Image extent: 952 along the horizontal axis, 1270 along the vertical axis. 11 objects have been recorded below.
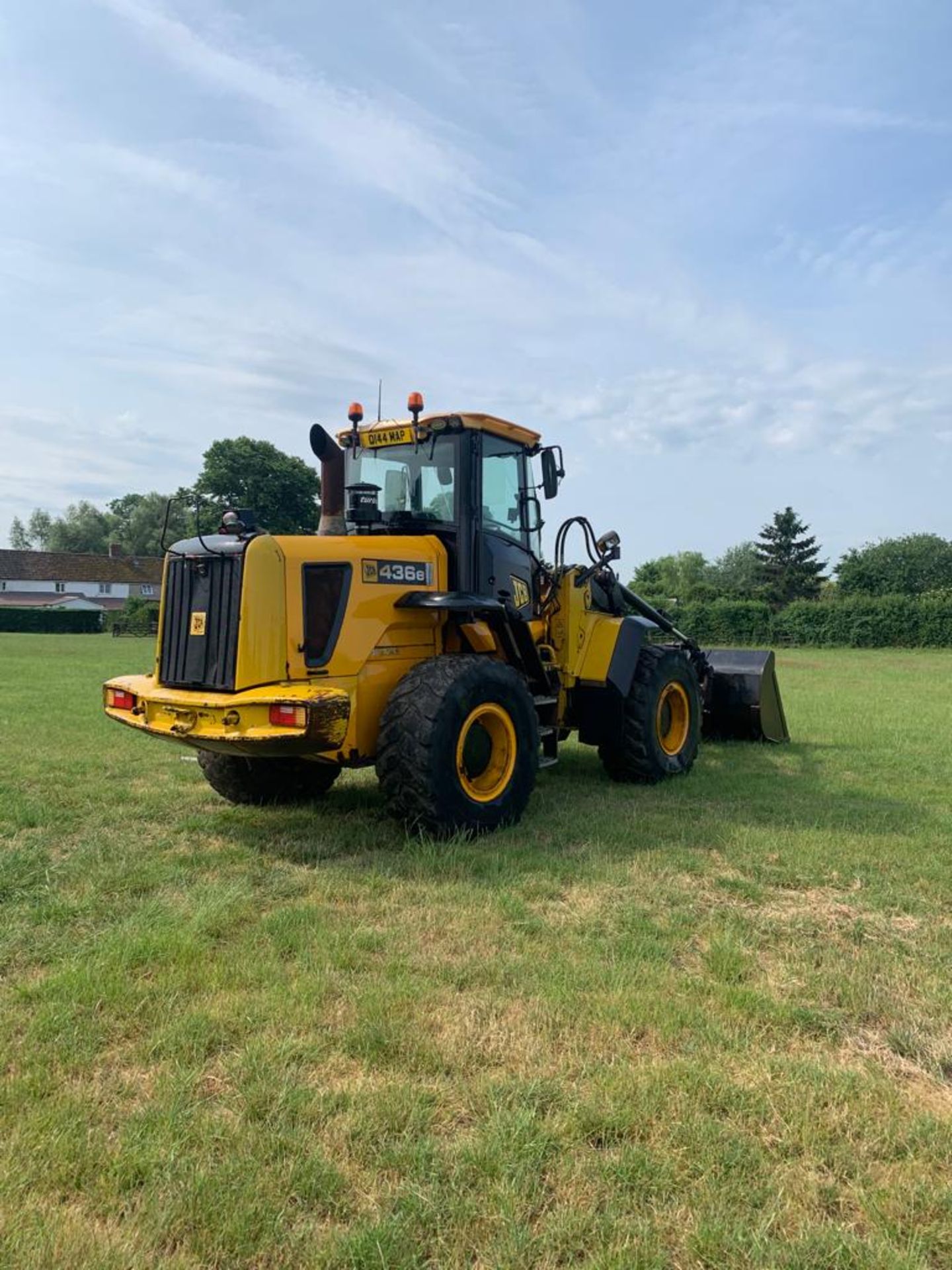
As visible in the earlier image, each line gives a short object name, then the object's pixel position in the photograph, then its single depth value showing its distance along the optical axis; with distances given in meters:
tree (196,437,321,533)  53.53
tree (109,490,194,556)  97.25
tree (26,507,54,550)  106.44
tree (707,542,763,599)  71.81
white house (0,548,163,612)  77.12
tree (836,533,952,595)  72.75
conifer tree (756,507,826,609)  63.19
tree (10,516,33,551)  108.75
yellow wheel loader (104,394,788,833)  5.43
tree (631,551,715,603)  51.50
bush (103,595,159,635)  49.25
